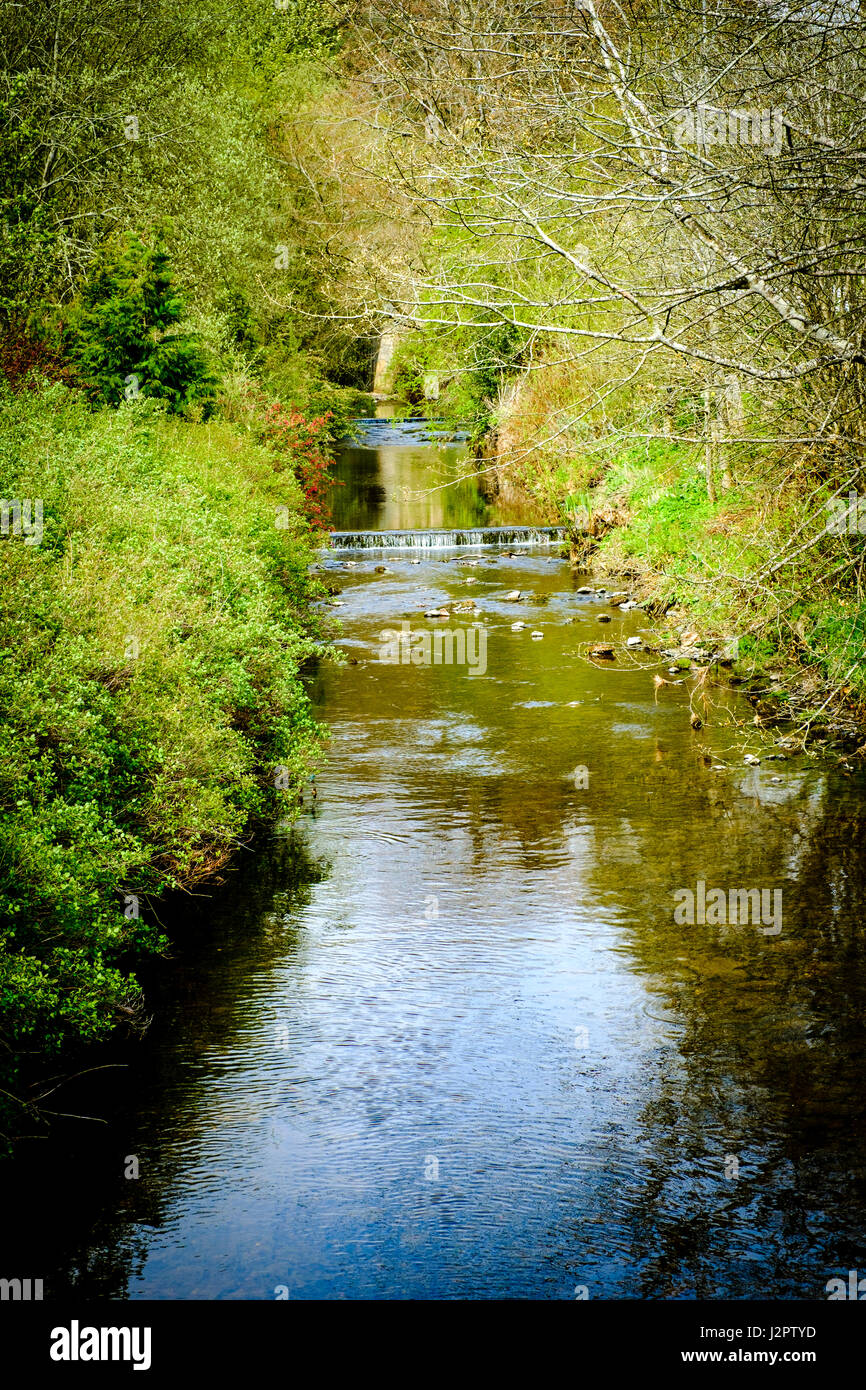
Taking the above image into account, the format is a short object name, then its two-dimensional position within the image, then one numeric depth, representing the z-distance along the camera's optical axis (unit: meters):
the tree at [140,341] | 18.92
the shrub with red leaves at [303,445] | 23.27
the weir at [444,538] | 27.44
